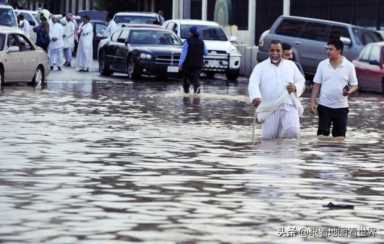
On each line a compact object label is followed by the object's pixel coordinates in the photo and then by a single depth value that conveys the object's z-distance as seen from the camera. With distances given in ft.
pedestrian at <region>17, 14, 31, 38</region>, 155.09
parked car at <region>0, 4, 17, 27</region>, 140.46
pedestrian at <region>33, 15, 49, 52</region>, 144.25
